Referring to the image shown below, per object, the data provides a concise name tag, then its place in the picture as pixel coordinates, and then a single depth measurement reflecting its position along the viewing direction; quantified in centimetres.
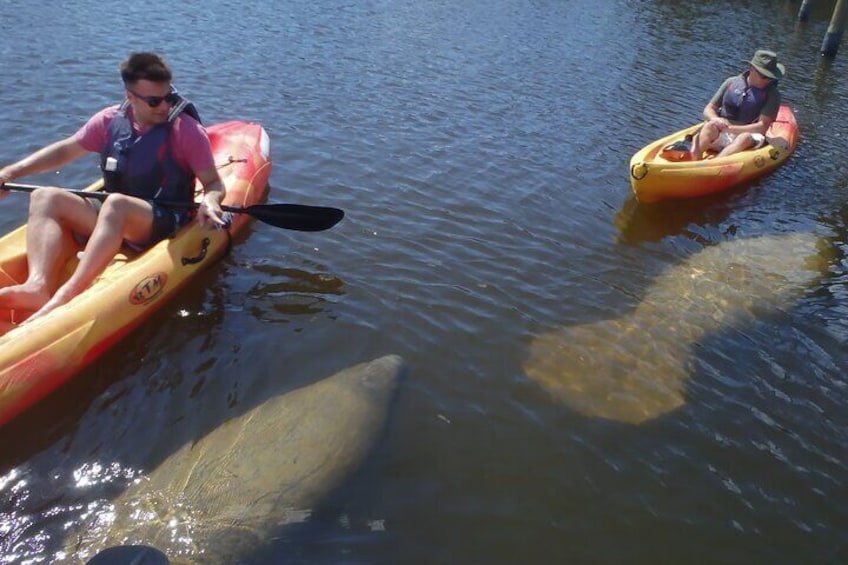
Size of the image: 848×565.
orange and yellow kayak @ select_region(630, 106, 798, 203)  747
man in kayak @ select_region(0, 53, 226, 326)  435
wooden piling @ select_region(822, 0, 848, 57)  1653
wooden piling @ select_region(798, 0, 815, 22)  2130
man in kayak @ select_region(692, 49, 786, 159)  832
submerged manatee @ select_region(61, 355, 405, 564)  332
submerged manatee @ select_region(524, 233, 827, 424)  465
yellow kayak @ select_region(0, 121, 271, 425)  380
